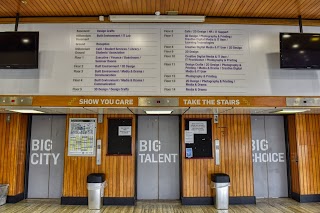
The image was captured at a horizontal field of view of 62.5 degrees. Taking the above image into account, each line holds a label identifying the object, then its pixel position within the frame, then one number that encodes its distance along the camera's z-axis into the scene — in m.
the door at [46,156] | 7.07
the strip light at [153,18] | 5.18
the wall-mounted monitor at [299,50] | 5.05
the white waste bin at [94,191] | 6.18
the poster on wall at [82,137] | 6.80
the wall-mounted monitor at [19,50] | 4.97
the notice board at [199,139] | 6.82
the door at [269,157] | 7.16
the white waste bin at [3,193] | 6.37
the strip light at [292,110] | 5.78
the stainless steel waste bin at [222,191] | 6.22
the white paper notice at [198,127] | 6.94
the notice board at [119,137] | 6.82
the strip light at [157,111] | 5.84
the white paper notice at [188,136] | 6.88
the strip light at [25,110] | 5.77
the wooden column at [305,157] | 6.72
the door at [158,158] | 7.00
